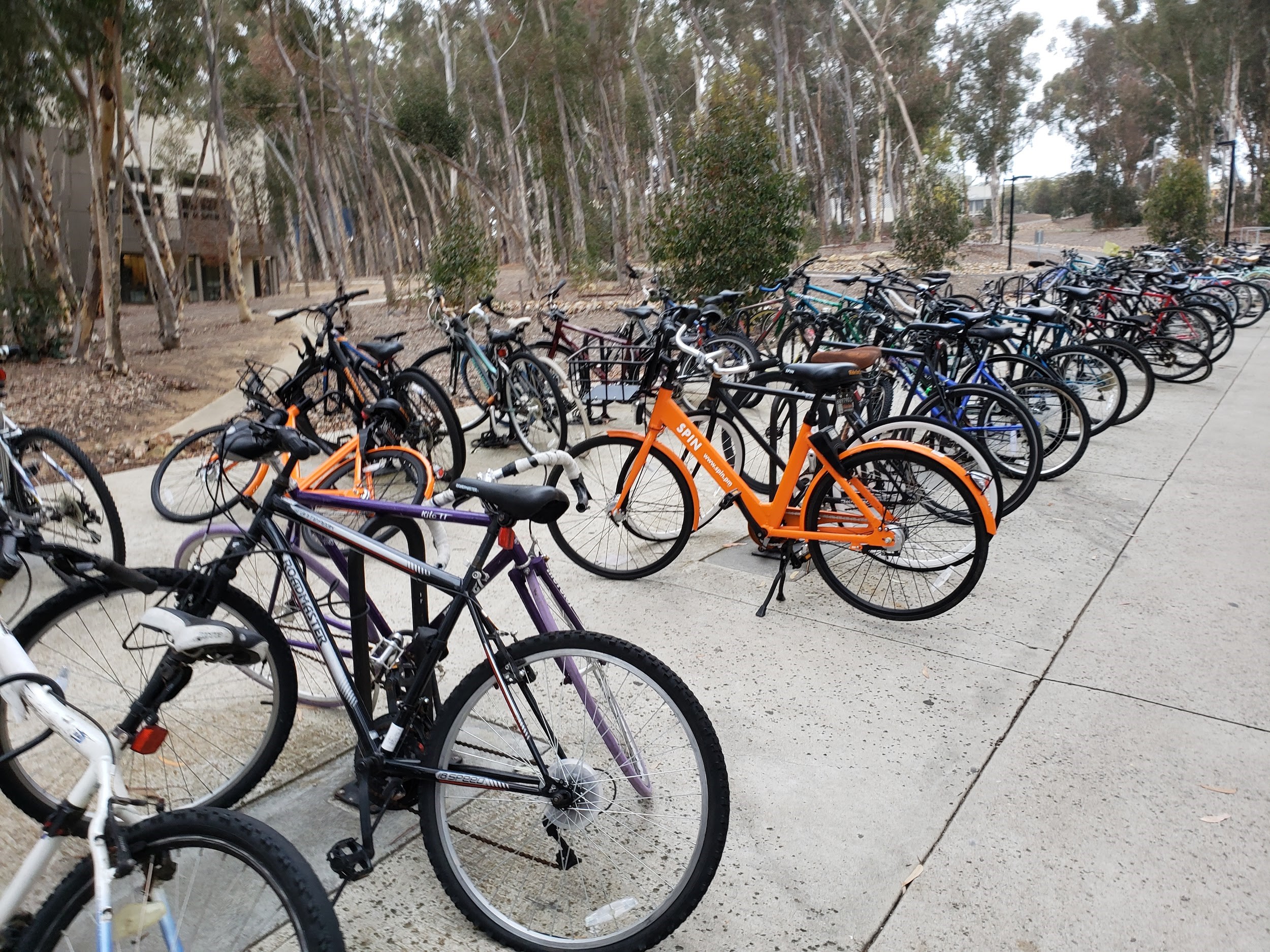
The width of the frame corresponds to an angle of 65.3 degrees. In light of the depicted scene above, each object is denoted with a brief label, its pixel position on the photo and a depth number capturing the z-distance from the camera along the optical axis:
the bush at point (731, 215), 10.77
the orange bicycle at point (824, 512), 3.89
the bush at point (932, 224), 19.66
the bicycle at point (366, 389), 5.28
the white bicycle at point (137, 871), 1.60
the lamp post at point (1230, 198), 24.19
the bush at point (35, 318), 13.16
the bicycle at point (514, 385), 6.47
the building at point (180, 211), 28.67
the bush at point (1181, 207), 24.33
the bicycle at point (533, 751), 2.14
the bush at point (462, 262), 13.84
